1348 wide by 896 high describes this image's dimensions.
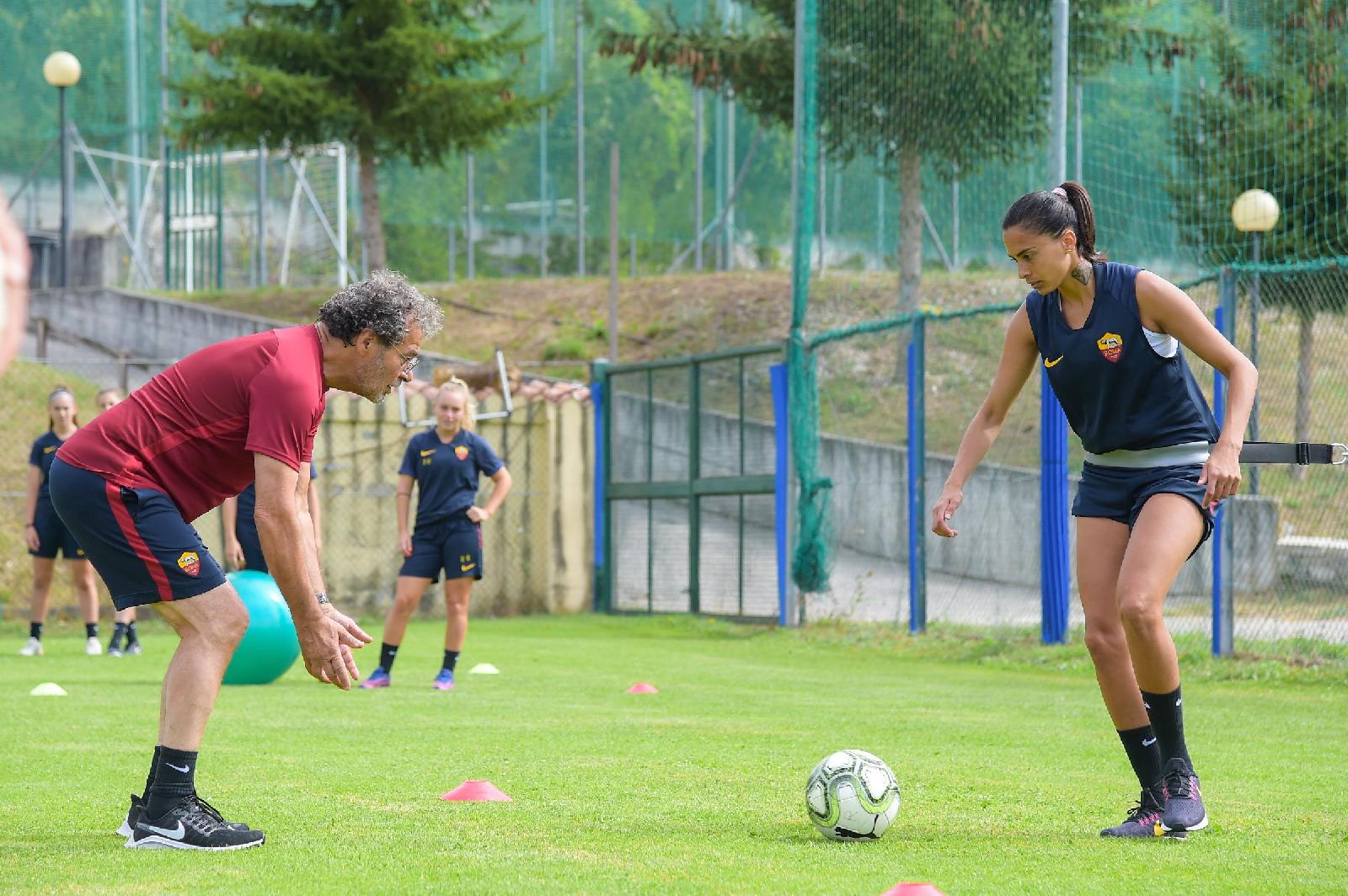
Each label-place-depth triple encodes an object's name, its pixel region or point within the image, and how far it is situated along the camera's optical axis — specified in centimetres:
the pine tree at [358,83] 2648
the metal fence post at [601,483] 1966
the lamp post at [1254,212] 1482
